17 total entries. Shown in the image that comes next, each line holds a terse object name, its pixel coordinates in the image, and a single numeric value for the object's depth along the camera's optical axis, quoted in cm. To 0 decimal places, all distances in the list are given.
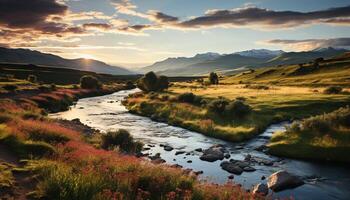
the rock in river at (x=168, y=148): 3841
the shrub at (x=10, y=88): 8208
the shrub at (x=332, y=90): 7444
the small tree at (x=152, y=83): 11681
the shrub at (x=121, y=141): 3499
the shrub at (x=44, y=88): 9453
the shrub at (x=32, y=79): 13290
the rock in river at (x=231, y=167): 2980
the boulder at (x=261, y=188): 2411
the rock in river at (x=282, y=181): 2567
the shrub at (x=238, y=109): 5406
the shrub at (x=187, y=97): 7362
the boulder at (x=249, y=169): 3039
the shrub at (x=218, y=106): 5695
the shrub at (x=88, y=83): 13250
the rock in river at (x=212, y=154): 3425
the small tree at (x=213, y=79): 15239
